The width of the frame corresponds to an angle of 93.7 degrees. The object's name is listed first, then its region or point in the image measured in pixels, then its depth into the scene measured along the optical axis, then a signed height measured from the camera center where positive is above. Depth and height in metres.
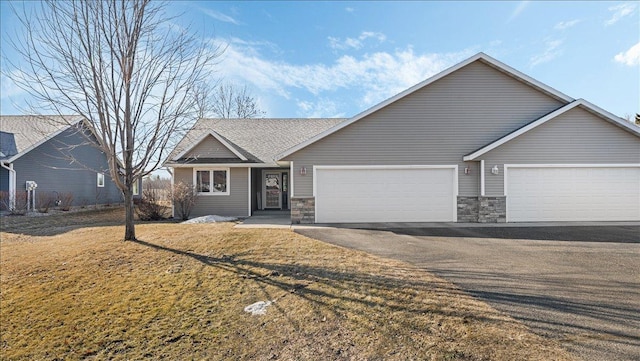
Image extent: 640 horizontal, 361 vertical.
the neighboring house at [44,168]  15.80 +0.98
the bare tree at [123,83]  7.45 +2.60
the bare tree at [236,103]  28.20 +7.74
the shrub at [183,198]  13.00 -0.68
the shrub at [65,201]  16.66 -0.98
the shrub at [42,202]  15.57 -0.96
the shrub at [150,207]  13.24 -1.11
